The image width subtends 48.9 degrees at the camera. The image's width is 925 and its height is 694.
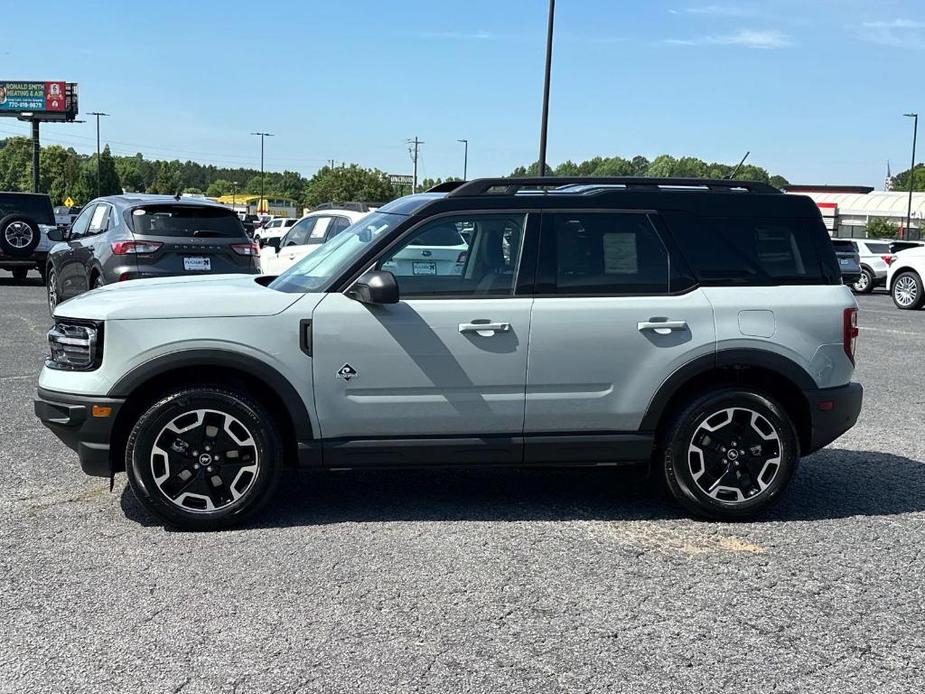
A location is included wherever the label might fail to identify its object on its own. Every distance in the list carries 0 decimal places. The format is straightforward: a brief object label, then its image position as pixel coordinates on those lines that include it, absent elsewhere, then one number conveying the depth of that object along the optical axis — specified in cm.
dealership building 9338
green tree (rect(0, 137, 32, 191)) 14538
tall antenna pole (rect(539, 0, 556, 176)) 2567
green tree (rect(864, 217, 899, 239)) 7454
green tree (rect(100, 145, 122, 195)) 13088
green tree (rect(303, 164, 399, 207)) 12562
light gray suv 501
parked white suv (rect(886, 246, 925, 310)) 2092
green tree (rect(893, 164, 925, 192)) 15650
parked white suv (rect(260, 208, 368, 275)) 1488
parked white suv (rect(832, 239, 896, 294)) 2744
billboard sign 8806
